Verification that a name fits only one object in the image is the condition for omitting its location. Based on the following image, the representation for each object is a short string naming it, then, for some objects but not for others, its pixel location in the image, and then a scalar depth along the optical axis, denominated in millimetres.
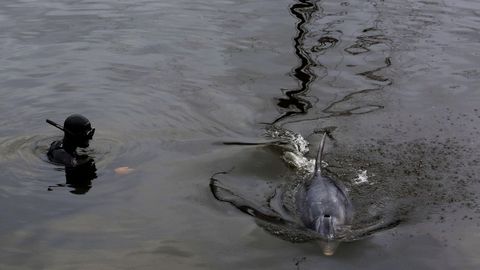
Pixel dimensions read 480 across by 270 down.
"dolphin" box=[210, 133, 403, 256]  5469
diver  6465
